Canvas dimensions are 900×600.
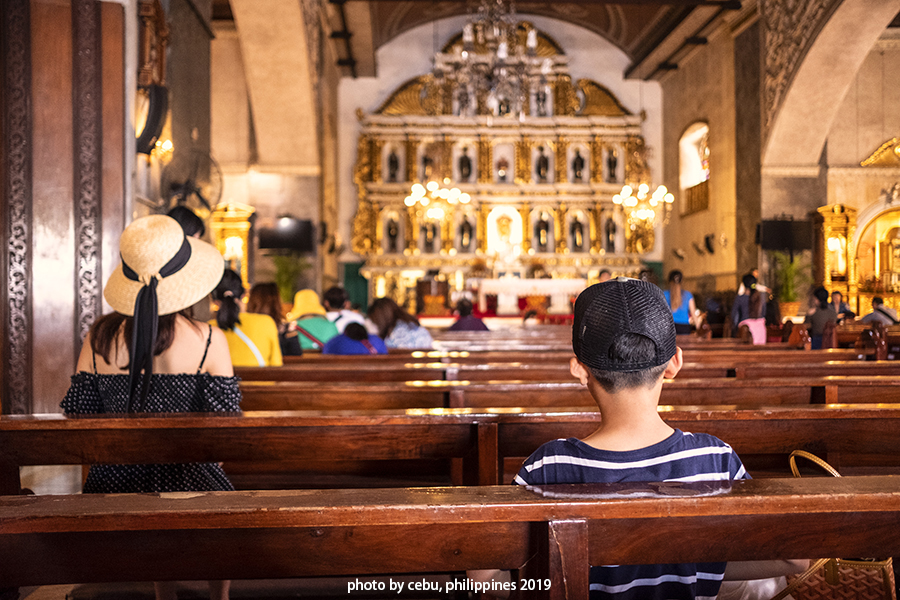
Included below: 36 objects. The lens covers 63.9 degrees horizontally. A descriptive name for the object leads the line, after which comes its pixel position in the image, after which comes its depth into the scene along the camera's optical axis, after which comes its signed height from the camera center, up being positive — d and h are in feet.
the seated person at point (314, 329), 19.56 -0.40
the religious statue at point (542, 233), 57.57 +6.37
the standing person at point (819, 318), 28.35 -0.37
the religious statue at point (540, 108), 57.00 +16.25
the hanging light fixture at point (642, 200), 39.19 +6.47
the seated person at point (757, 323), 26.89 -0.51
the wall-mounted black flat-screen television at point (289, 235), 41.93 +4.64
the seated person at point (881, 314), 31.46 -0.26
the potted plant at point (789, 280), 39.58 +1.61
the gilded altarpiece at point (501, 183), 56.24 +10.27
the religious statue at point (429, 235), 57.67 +6.26
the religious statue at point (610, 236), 57.98 +6.06
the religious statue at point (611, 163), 58.08 +11.93
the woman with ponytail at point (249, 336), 13.25 -0.39
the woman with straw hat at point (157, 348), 7.28 -0.33
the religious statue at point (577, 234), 57.88 +6.27
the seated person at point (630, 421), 4.28 -0.67
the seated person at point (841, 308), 35.30 +0.03
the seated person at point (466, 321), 28.27 -0.32
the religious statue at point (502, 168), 57.93 +11.60
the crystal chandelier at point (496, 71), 32.80 +11.78
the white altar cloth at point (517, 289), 49.52 +1.61
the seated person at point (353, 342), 17.06 -0.68
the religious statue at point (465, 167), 57.77 +11.68
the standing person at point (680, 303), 24.06 +0.26
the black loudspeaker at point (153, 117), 17.67 +4.97
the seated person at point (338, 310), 19.90 +0.12
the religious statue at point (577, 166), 58.29 +11.78
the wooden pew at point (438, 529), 3.55 -1.13
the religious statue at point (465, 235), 57.88 +6.25
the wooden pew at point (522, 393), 9.37 -1.08
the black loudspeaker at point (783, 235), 40.63 +4.18
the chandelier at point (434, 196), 42.42 +7.12
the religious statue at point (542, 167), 58.23 +11.73
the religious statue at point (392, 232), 57.47 +6.43
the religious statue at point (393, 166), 57.52 +11.79
